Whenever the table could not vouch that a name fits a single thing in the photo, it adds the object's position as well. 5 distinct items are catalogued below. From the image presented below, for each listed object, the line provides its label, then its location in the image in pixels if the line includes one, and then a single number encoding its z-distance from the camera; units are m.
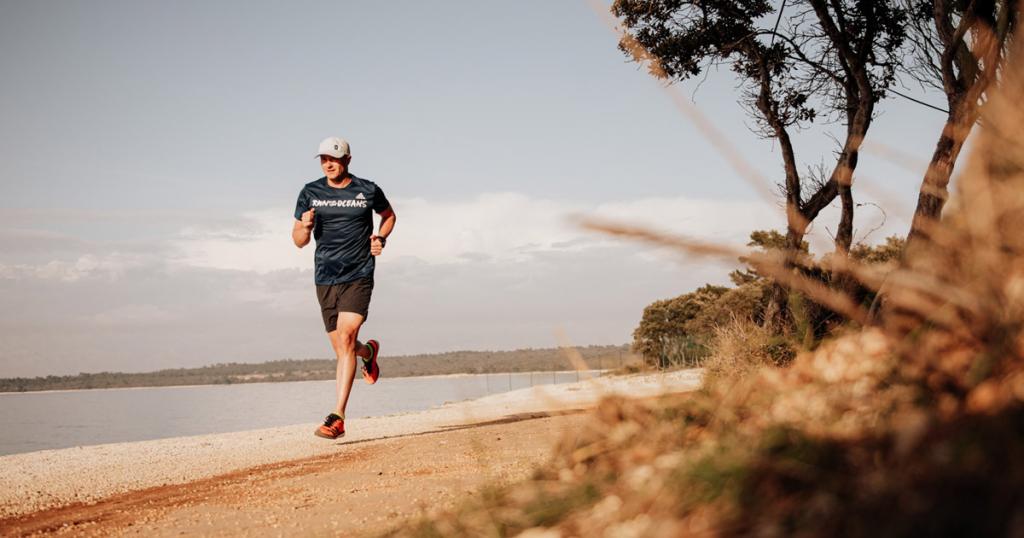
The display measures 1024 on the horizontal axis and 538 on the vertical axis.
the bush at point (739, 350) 6.24
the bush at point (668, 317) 37.10
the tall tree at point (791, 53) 11.31
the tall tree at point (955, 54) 7.08
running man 7.59
